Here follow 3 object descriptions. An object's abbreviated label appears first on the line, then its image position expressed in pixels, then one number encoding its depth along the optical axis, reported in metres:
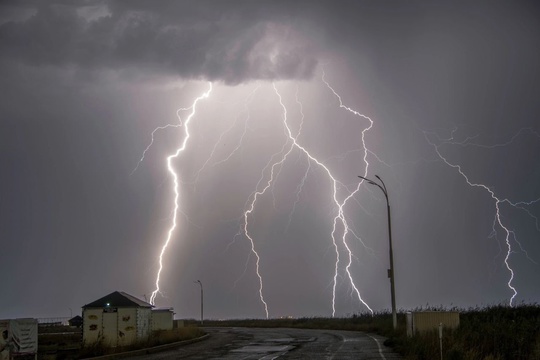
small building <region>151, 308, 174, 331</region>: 38.83
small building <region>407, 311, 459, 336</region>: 25.44
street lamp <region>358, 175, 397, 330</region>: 32.63
